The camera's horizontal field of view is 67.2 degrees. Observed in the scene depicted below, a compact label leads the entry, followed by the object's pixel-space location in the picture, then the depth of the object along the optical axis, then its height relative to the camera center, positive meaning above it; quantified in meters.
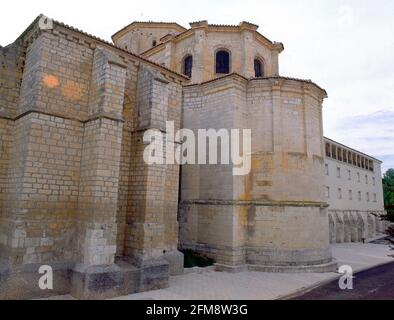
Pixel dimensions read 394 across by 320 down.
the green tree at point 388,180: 41.72 +4.98
